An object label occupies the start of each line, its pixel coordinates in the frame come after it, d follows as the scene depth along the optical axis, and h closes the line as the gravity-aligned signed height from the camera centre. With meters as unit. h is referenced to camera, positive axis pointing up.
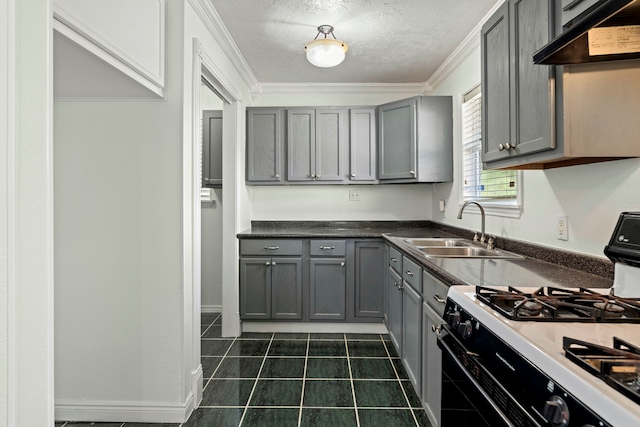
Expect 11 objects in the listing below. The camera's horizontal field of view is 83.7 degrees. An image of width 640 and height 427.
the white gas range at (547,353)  0.62 -0.29
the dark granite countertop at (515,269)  1.41 -0.25
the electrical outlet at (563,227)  1.73 -0.06
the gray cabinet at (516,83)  1.38 +0.58
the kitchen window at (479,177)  2.31 +0.28
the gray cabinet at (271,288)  3.32 -0.68
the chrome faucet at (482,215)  2.46 -0.01
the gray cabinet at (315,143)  3.64 +0.73
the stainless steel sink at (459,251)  2.32 -0.25
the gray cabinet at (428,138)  3.31 +0.72
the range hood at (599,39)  0.97 +0.54
